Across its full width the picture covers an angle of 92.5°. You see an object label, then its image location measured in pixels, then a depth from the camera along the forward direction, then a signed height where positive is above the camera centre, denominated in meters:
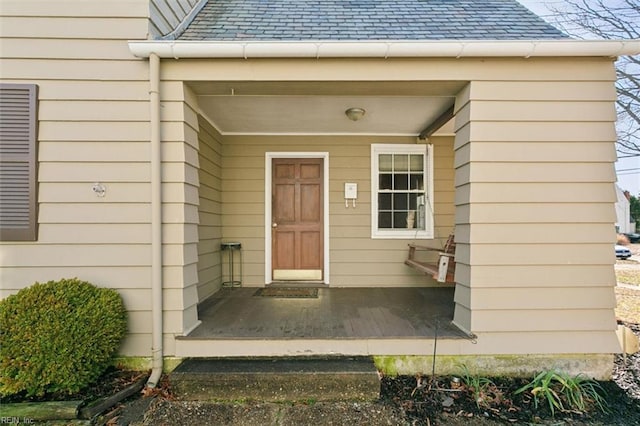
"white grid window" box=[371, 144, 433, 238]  4.20 +0.43
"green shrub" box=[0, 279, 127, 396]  1.98 -0.80
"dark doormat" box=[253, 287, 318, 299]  3.63 -0.88
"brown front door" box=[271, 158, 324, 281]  4.24 +0.04
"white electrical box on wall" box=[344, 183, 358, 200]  4.15 +0.41
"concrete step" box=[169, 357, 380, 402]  2.14 -1.15
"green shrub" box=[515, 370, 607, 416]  2.13 -1.23
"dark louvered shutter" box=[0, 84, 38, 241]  2.41 +0.47
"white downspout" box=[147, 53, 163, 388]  2.40 +0.10
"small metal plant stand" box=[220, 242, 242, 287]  4.11 -0.57
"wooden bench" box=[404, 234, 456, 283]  3.01 -0.48
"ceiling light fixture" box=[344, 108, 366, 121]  3.20 +1.15
